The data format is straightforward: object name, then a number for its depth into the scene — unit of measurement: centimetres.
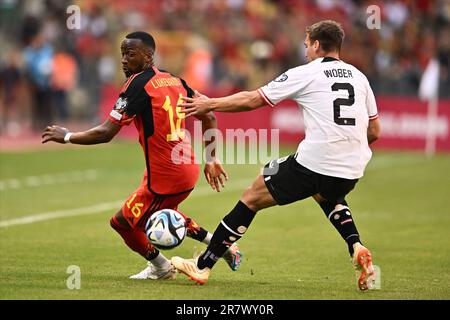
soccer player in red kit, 1778
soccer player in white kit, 1728
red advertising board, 5097
